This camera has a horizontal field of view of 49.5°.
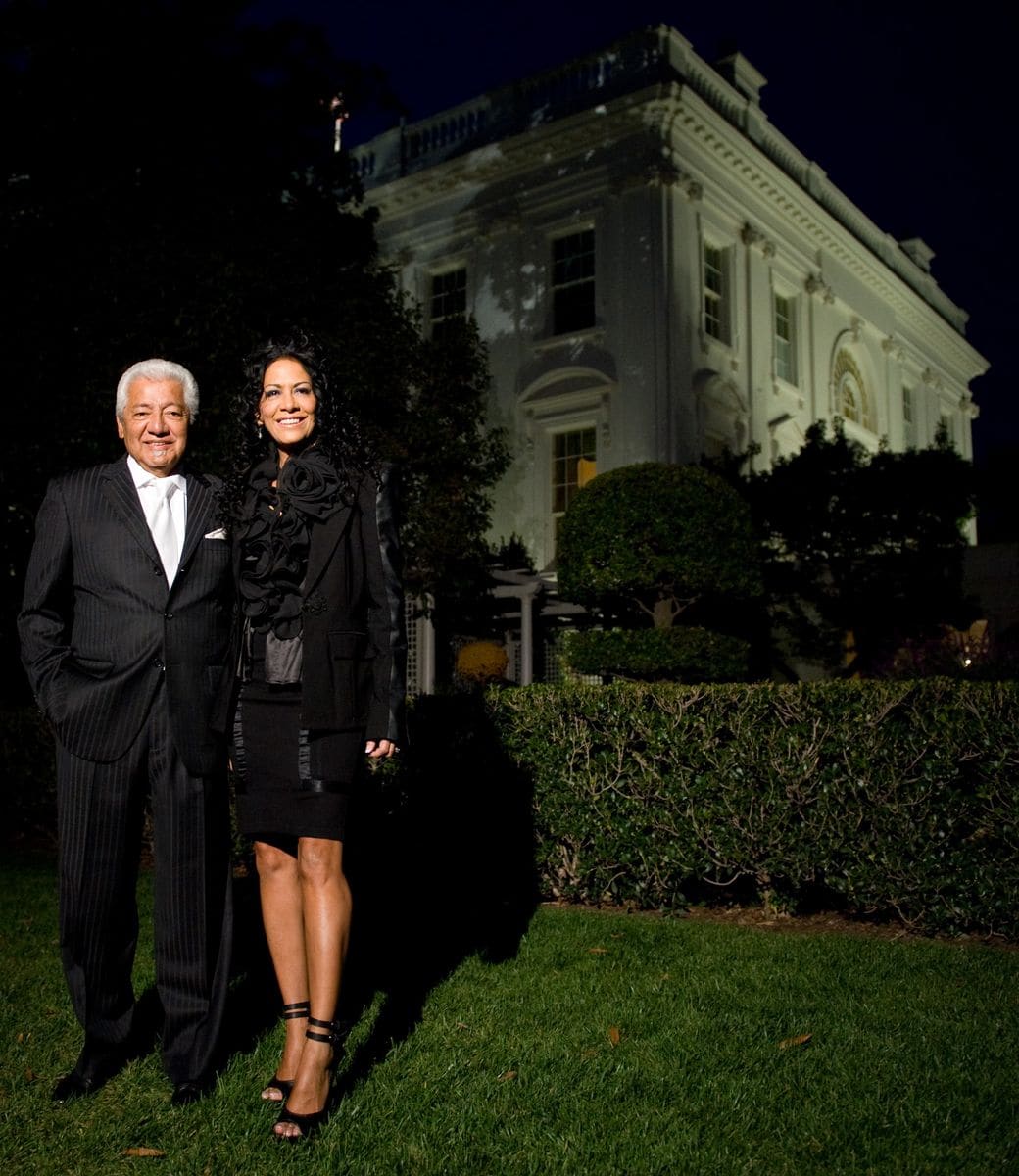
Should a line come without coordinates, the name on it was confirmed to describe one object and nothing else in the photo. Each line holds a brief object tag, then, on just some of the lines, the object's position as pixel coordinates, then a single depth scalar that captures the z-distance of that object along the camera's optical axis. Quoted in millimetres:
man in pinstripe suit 3463
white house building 19828
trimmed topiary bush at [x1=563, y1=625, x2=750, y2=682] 13875
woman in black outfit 3289
